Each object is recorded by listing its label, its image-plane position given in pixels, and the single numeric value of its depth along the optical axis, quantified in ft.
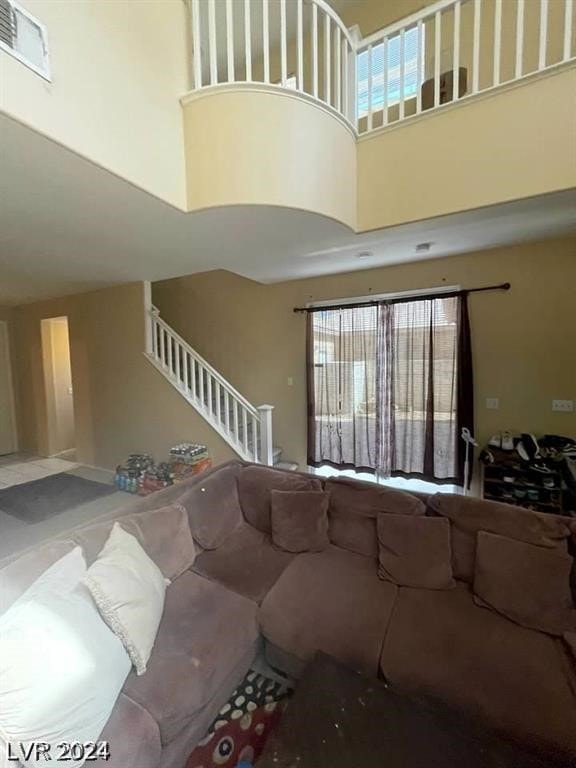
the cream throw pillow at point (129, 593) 3.88
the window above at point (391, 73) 9.31
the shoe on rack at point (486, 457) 9.91
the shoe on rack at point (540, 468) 9.10
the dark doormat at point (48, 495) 10.66
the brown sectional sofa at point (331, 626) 3.59
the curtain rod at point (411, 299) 10.83
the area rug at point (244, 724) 3.99
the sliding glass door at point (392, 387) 11.43
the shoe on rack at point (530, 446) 9.52
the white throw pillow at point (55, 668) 2.84
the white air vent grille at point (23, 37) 4.53
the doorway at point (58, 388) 17.08
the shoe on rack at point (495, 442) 10.23
